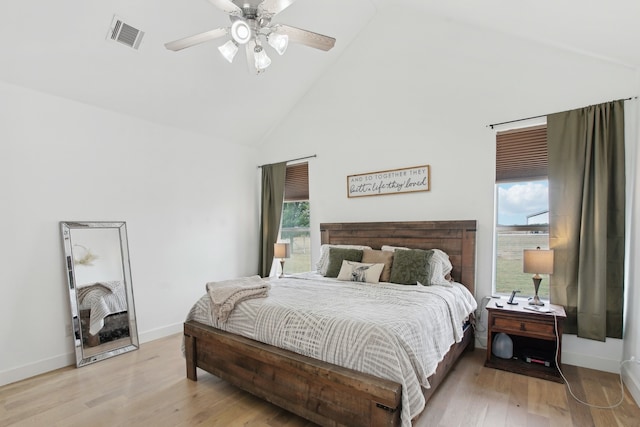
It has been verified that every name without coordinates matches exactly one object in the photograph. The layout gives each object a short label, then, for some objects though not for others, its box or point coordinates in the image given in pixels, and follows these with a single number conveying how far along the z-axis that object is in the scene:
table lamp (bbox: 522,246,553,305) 2.69
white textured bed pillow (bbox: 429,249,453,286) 3.04
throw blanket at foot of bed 2.47
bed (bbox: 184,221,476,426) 1.69
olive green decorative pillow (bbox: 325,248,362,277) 3.52
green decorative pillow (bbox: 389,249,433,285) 3.02
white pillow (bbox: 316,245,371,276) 3.73
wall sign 3.64
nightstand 2.60
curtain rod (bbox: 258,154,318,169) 4.58
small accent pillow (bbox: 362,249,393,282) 3.25
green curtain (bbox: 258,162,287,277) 4.90
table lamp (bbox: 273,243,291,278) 4.36
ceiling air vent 2.74
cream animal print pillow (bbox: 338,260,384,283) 3.18
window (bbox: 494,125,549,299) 3.10
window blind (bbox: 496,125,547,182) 3.08
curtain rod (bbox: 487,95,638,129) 2.97
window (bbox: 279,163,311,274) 4.79
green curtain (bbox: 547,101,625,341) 2.62
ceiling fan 2.03
